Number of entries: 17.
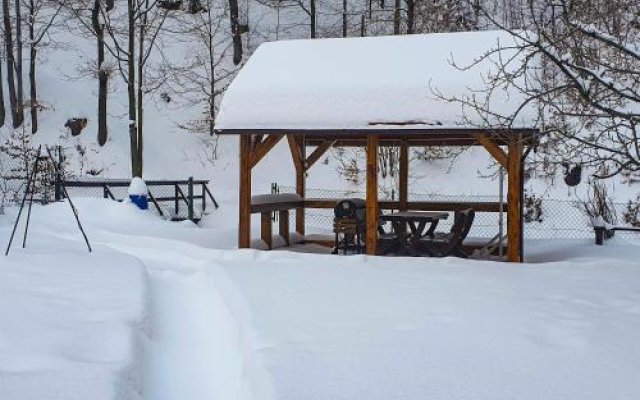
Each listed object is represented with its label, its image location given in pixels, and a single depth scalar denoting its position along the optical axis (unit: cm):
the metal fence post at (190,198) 1805
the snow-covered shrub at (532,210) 2033
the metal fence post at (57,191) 1781
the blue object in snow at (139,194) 1647
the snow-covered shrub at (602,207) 1725
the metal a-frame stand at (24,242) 983
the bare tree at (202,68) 2917
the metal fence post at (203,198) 2008
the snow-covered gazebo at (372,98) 1055
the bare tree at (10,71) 2797
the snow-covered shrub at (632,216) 1737
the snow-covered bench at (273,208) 1234
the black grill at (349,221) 1210
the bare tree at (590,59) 600
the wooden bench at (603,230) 1280
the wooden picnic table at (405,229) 1145
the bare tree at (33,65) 2791
